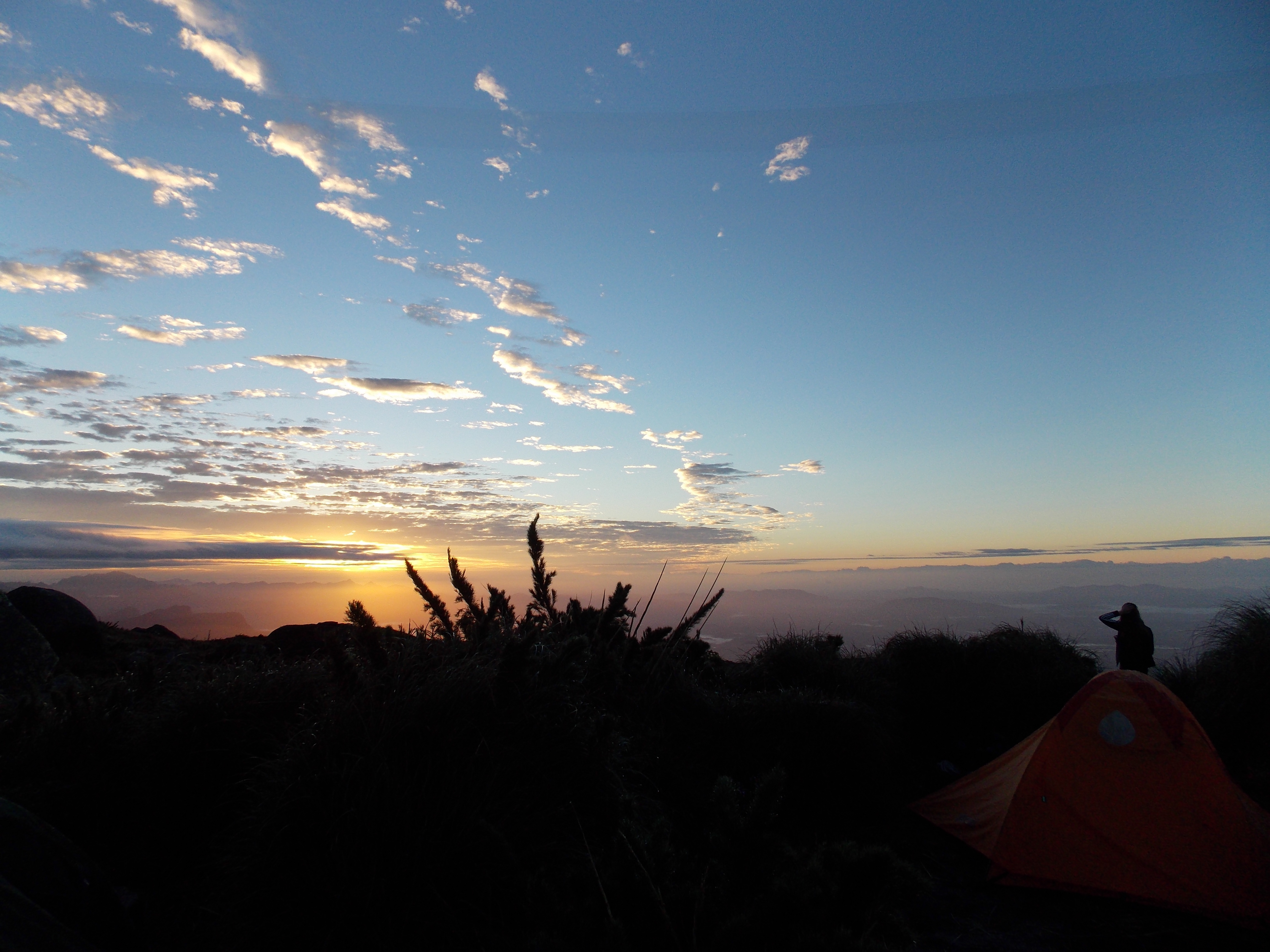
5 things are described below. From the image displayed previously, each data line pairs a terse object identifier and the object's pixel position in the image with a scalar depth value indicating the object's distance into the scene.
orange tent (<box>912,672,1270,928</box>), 5.50
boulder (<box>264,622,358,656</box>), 7.60
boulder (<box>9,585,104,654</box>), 9.55
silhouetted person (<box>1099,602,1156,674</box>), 9.75
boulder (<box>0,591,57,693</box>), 7.14
